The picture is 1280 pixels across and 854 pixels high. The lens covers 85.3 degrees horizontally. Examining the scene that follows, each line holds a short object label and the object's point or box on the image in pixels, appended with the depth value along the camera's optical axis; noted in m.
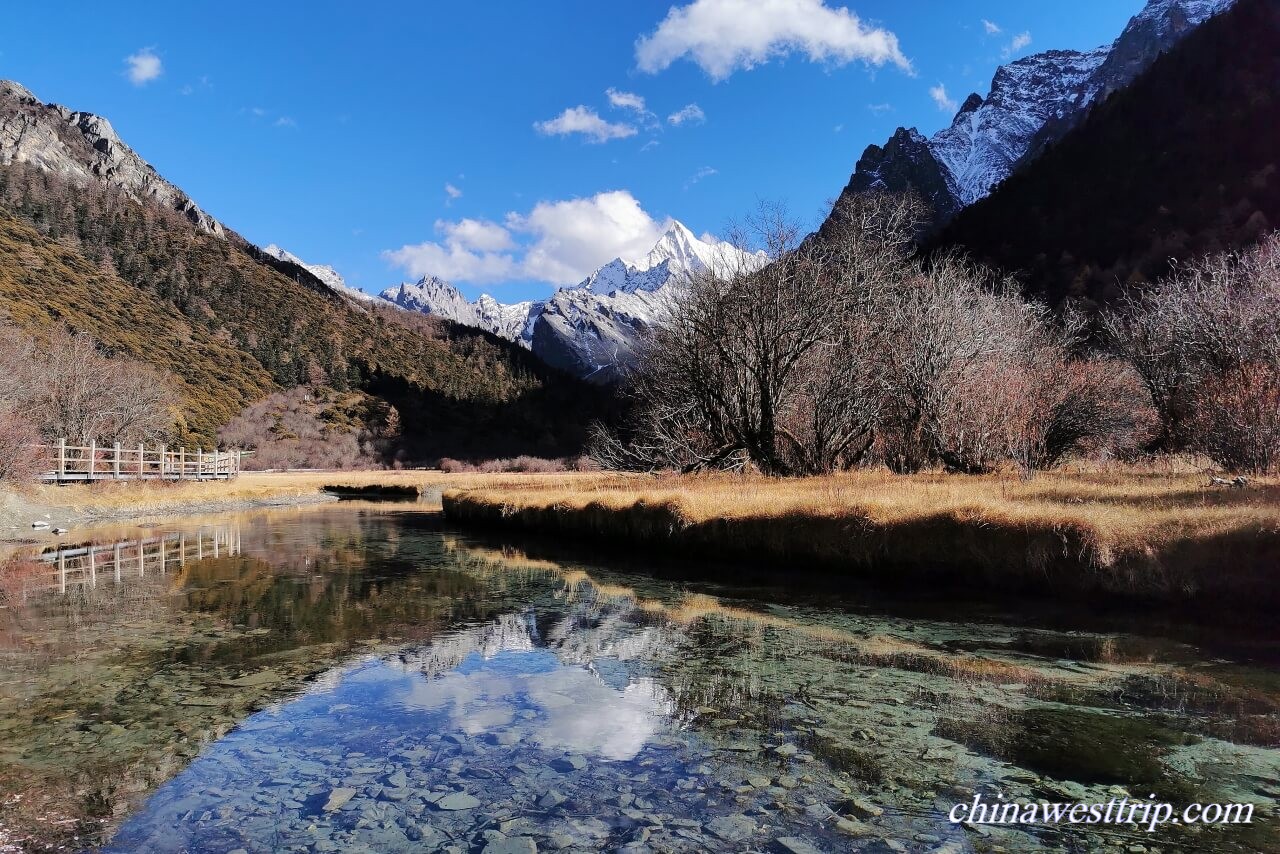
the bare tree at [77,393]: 38.28
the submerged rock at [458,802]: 4.84
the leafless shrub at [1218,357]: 15.65
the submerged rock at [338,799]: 4.85
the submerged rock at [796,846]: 4.20
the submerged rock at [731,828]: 4.39
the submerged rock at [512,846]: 4.28
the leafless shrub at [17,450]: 25.27
